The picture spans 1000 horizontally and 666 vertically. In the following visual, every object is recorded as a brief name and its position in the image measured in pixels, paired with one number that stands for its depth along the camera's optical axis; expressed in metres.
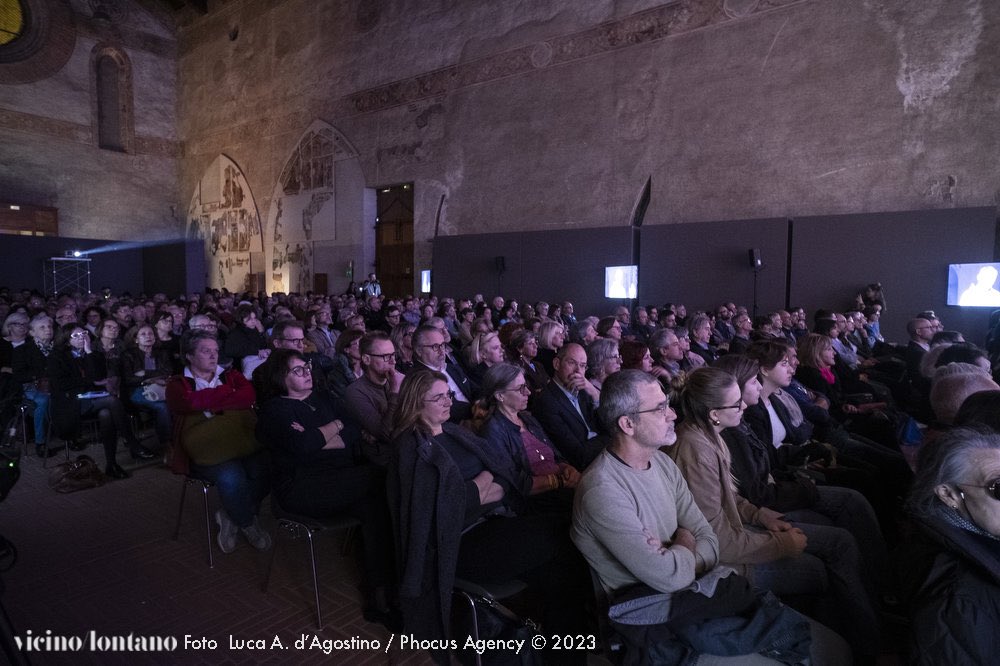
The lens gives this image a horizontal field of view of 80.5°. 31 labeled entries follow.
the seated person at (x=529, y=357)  4.85
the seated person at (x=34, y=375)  5.36
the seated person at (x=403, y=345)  5.19
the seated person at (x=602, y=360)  4.42
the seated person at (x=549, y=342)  5.68
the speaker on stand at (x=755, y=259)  11.89
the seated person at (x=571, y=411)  3.61
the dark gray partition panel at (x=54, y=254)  17.97
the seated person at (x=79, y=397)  4.93
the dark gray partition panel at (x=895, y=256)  10.35
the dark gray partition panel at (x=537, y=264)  14.22
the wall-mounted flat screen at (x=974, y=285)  10.05
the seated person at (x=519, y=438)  3.05
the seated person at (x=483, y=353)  4.98
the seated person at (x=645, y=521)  1.94
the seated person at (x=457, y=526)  2.27
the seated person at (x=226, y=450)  3.54
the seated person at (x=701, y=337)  6.69
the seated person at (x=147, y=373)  5.09
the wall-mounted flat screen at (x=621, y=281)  13.91
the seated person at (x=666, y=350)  5.20
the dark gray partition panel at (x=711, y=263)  12.14
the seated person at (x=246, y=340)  6.82
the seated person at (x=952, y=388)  3.05
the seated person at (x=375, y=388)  3.64
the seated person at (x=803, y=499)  2.87
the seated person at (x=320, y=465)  2.76
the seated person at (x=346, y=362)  4.78
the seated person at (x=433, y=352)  4.16
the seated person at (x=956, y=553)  1.54
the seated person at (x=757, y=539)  2.42
